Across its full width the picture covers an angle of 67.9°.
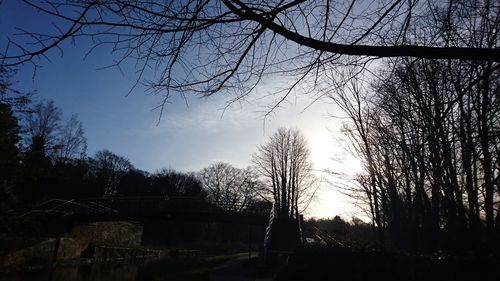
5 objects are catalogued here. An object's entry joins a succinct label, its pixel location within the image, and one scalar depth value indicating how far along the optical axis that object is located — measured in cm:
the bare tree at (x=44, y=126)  3094
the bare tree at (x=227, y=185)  5731
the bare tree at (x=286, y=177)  3775
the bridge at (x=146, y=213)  2683
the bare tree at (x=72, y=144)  3551
